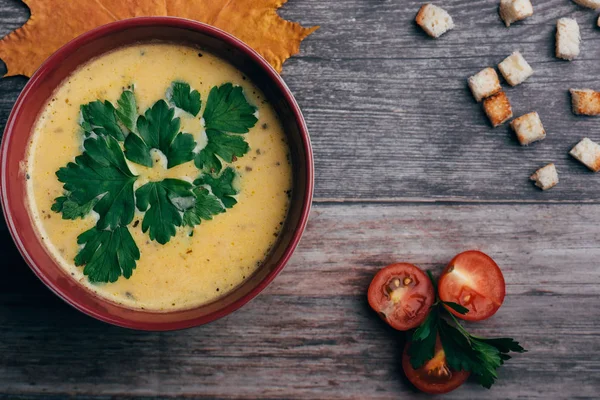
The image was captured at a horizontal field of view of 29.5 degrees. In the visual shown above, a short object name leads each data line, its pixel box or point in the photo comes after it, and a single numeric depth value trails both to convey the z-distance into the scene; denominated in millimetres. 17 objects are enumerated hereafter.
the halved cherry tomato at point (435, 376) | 553
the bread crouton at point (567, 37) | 554
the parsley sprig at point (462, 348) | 540
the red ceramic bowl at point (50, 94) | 506
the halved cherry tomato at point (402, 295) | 551
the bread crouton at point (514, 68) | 553
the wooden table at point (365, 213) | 555
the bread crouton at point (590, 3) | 554
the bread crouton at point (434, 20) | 550
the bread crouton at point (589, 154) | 557
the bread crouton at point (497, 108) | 552
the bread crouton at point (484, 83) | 552
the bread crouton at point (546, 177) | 557
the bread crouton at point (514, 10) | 547
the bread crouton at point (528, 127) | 552
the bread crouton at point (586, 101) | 555
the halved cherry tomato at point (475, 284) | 550
